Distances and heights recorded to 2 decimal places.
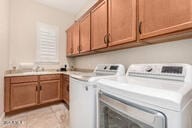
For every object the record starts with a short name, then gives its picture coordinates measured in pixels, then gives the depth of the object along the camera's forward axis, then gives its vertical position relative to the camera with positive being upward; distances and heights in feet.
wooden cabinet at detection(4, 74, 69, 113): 5.36 -1.79
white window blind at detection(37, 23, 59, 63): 7.32 +1.91
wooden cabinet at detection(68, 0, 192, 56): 2.16 +1.42
